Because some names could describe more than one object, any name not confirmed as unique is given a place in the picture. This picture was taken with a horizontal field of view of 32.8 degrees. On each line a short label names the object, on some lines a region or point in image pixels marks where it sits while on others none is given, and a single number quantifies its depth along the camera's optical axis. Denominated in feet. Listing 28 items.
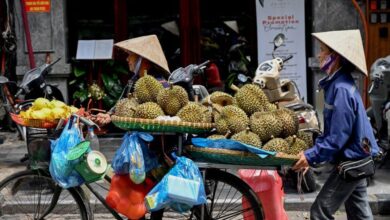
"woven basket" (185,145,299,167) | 13.92
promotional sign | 31.30
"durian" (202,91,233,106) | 15.51
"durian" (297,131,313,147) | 14.93
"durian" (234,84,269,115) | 14.88
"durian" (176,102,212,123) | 14.47
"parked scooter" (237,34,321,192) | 16.53
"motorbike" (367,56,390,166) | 23.94
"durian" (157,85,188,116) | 14.79
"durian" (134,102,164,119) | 14.56
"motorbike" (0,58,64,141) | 22.62
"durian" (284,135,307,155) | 14.37
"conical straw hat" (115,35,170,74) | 16.67
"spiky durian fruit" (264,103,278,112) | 15.14
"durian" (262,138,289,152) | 14.07
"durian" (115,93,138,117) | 14.88
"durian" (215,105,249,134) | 14.39
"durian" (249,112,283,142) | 14.33
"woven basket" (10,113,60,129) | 16.05
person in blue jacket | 13.84
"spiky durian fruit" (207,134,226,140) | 14.37
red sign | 31.37
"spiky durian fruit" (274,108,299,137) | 14.62
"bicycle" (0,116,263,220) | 14.98
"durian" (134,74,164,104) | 15.21
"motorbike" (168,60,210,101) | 15.87
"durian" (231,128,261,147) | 14.03
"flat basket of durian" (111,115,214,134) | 14.20
